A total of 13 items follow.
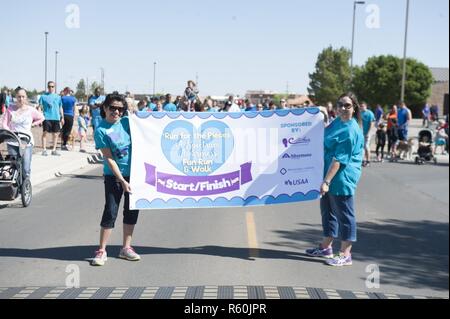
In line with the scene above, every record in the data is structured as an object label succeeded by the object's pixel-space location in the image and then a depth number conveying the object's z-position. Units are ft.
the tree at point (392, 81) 242.78
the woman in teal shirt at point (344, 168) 21.57
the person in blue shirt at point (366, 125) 61.16
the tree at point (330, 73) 283.18
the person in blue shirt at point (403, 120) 67.05
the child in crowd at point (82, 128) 70.20
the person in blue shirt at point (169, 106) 42.06
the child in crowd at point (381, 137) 67.11
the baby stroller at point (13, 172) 30.89
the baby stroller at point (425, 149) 64.03
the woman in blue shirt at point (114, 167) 21.27
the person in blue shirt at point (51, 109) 56.44
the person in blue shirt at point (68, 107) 63.45
